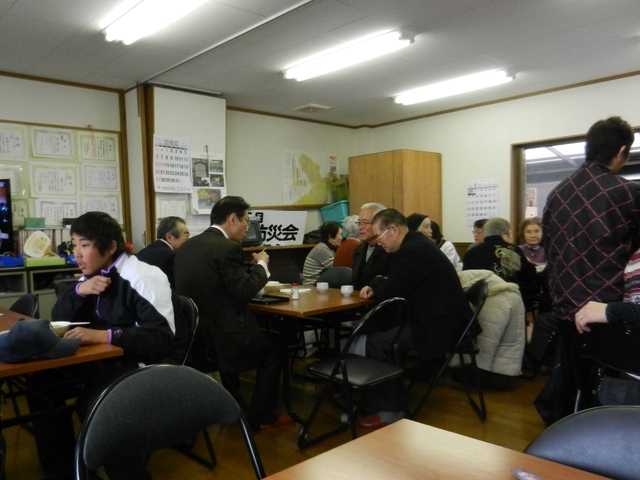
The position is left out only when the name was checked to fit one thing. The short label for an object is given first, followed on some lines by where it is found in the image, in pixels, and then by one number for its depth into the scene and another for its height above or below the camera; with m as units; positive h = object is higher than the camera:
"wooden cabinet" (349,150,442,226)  6.09 +0.28
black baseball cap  1.65 -0.42
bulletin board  4.57 +0.39
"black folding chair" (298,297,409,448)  2.45 -0.81
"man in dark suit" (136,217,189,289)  3.52 -0.26
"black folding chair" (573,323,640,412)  1.65 -0.50
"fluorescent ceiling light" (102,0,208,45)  3.23 +1.27
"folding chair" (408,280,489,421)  2.91 -0.83
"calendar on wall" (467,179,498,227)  5.92 +0.03
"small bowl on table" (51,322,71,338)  1.88 -0.42
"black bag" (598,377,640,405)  1.84 -0.69
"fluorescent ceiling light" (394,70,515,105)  4.92 +1.18
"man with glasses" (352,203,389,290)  3.63 -0.36
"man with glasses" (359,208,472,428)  2.91 -0.56
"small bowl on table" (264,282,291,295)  3.31 -0.52
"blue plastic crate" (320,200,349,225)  6.69 -0.07
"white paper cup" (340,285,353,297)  3.24 -0.53
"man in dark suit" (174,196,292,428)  2.74 -0.45
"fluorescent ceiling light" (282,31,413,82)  3.86 +1.21
